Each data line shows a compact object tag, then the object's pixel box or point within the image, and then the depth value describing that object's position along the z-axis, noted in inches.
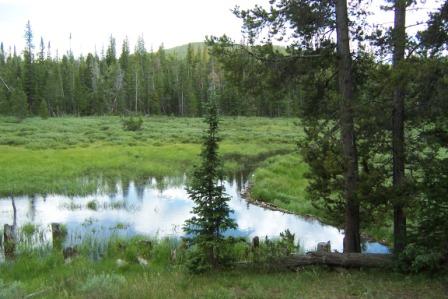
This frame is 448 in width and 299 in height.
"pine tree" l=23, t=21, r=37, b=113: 3284.9
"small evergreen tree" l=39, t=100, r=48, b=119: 2861.7
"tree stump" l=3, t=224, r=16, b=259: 527.3
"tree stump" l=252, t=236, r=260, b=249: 515.8
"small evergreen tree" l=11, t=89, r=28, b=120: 2610.7
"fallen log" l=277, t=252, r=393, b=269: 401.1
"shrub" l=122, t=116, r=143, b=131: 2311.8
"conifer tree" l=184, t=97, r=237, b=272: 409.1
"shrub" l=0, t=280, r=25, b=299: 316.0
